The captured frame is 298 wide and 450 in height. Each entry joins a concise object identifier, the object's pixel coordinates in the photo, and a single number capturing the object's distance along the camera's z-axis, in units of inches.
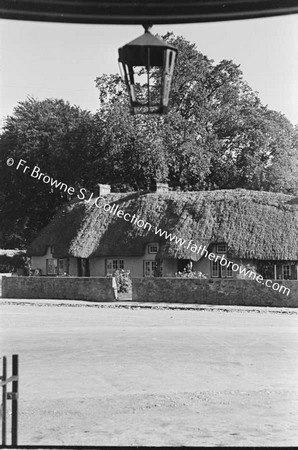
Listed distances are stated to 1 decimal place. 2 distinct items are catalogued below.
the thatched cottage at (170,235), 1375.5
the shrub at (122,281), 1393.9
